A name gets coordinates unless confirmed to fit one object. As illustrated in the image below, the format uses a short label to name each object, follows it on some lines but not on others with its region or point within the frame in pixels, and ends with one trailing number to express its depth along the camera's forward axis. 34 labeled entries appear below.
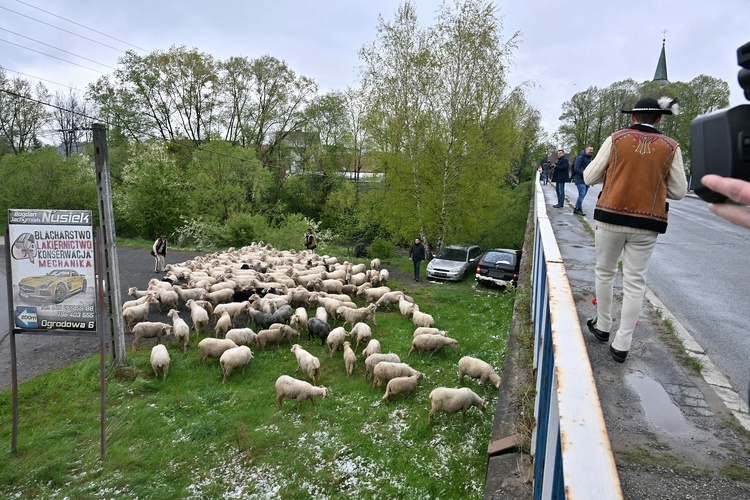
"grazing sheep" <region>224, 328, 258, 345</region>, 10.04
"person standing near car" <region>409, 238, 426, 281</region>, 19.12
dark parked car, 17.00
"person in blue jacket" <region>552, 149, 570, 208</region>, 14.86
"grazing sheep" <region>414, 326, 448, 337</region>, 10.24
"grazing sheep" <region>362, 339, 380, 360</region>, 9.47
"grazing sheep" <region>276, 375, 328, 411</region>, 7.64
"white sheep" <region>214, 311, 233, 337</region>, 10.83
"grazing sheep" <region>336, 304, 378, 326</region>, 11.85
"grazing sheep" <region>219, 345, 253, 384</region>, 8.77
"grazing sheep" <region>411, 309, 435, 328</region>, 11.49
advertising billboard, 6.18
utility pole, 8.28
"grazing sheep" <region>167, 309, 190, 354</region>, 10.05
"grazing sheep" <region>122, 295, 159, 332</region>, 11.06
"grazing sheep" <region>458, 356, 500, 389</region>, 8.02
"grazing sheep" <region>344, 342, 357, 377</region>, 9.12
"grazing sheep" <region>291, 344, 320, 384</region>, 8.62
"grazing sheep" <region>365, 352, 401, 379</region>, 8.86
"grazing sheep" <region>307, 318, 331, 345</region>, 10.92
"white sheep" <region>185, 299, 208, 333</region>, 11.11
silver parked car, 19.41
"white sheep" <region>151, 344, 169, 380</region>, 8.70
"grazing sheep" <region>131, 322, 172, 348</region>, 10.27
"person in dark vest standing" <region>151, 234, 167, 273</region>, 18.22
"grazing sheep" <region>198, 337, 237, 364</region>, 9.32
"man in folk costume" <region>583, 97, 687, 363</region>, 3.61
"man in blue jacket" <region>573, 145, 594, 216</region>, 13.44
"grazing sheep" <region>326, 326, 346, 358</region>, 10.04
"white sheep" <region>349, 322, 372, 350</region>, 10.52
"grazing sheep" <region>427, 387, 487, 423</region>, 6.96
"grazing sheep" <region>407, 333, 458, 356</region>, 9.75
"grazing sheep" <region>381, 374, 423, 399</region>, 7.77
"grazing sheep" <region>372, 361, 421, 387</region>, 8.30
